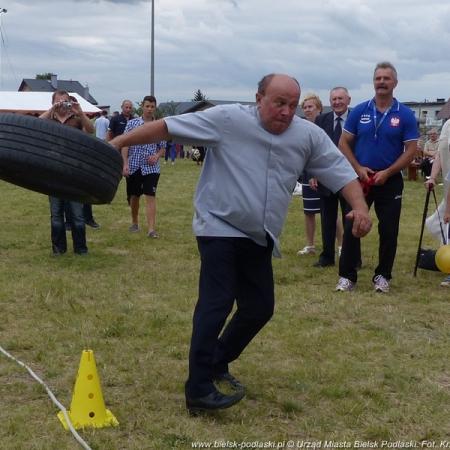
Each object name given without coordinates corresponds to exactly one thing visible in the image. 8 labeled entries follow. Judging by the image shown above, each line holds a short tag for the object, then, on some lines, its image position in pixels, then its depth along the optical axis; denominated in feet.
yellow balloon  23.44
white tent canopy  107.78
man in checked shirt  31.17
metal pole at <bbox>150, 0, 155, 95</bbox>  100.03
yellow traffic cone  12.44
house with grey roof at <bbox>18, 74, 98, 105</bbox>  266.77
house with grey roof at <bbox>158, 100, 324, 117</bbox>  182.70
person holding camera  25.27
